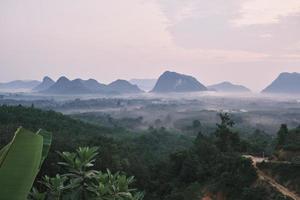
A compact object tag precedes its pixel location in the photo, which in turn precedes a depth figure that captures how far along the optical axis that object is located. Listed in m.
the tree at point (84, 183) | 4.82
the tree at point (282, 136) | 31.30
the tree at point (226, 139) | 38.00
